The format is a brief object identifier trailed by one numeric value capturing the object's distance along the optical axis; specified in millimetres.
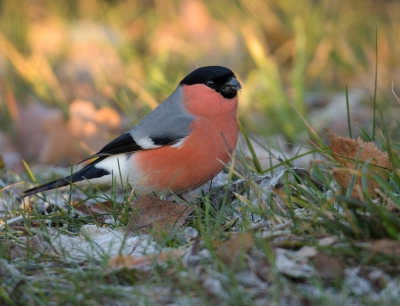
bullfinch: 6504
